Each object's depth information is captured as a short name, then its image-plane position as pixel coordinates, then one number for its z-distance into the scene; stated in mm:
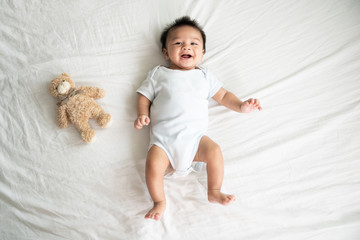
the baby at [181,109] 948
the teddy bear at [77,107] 978
